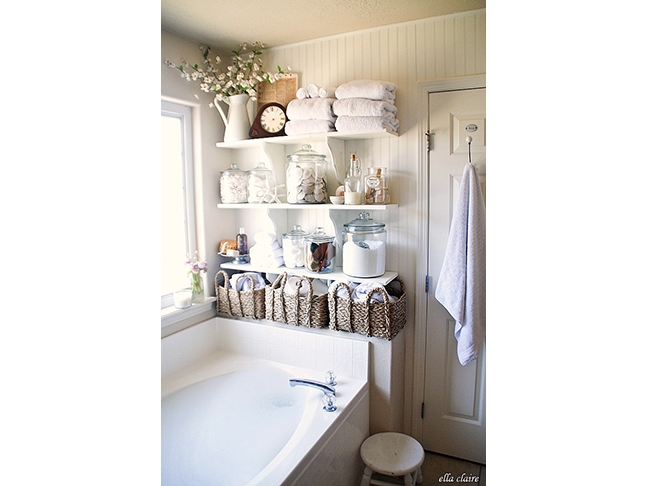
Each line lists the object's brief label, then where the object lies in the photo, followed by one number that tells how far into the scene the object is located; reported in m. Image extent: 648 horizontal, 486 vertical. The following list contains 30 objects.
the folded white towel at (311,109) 2.05
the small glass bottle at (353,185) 2.08
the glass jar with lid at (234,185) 2.40
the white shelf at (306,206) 2.02
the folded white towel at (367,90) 1.94
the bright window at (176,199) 2.29
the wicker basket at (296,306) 2.19
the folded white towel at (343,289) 2.11
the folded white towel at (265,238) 2.38
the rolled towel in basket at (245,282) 2.39
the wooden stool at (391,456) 1.78
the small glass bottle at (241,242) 2.47
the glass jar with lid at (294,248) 2.30
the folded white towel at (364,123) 1.95
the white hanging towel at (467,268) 1.92
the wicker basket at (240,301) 2.35
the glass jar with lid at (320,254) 2.22
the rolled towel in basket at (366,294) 2.04
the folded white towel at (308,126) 2.07
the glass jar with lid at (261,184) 2.32
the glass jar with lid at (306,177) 2.18
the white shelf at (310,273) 2.11
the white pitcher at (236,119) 2.32
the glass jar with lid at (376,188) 2.07
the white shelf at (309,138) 2.04
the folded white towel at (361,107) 1.93
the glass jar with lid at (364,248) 2.09
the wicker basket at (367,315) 2.02
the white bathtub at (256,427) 1.59
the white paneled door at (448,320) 2.04
